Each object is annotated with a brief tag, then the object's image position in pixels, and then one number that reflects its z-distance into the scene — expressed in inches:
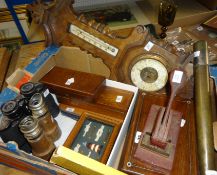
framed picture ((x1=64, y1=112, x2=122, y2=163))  27.5
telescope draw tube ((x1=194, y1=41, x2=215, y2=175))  25.2
